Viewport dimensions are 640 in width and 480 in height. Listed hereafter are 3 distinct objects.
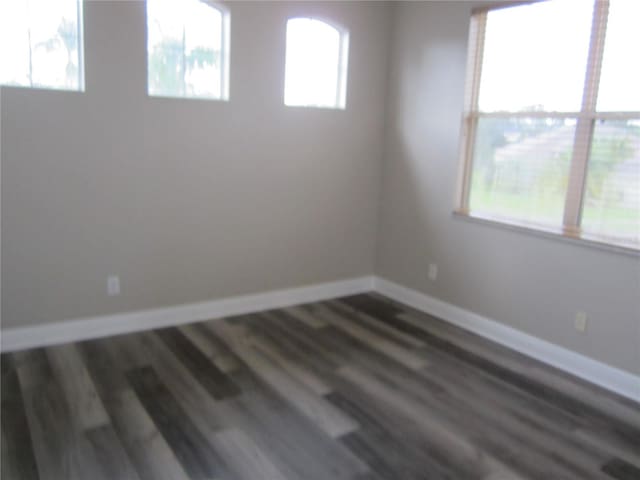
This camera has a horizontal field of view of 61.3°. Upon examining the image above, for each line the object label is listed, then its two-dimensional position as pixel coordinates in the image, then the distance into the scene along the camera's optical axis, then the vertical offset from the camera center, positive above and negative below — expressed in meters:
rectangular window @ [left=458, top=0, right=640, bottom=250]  3.04 +0.15
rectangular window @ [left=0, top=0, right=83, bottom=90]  3.10 +0.44
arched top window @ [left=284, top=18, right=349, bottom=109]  4.09 +0.53
